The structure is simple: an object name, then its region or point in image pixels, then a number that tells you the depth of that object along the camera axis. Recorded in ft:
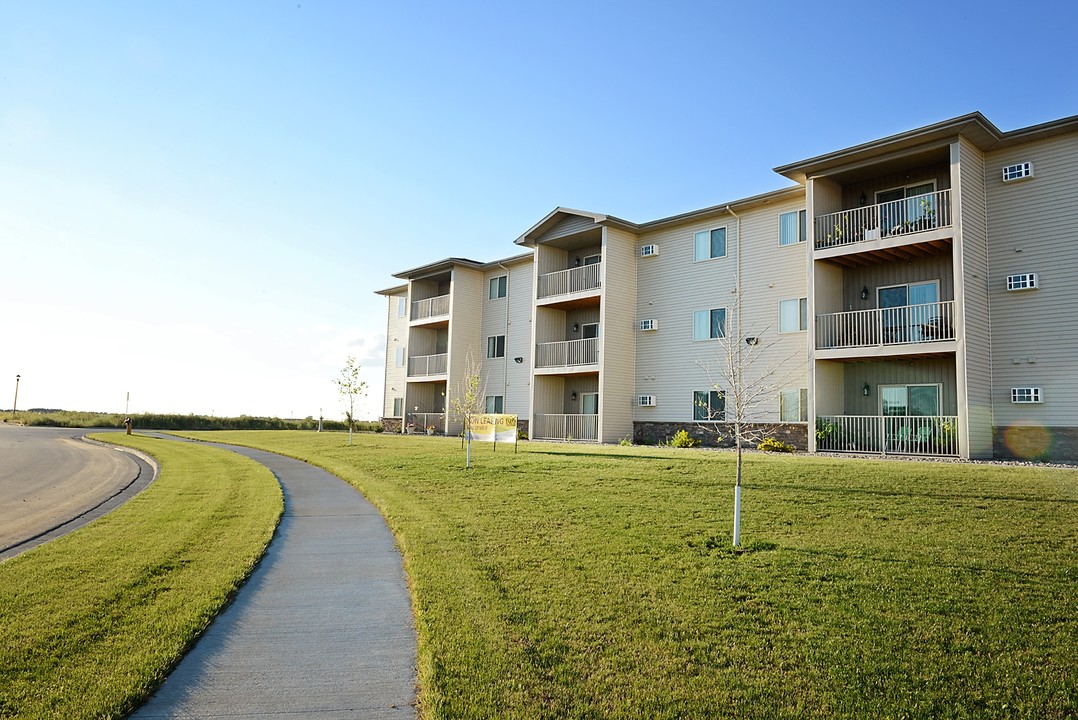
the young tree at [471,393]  89.81
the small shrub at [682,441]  77.30
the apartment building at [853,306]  59.77
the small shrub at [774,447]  69.26
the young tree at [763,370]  74.08
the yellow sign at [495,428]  62.34
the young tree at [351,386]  103.96
